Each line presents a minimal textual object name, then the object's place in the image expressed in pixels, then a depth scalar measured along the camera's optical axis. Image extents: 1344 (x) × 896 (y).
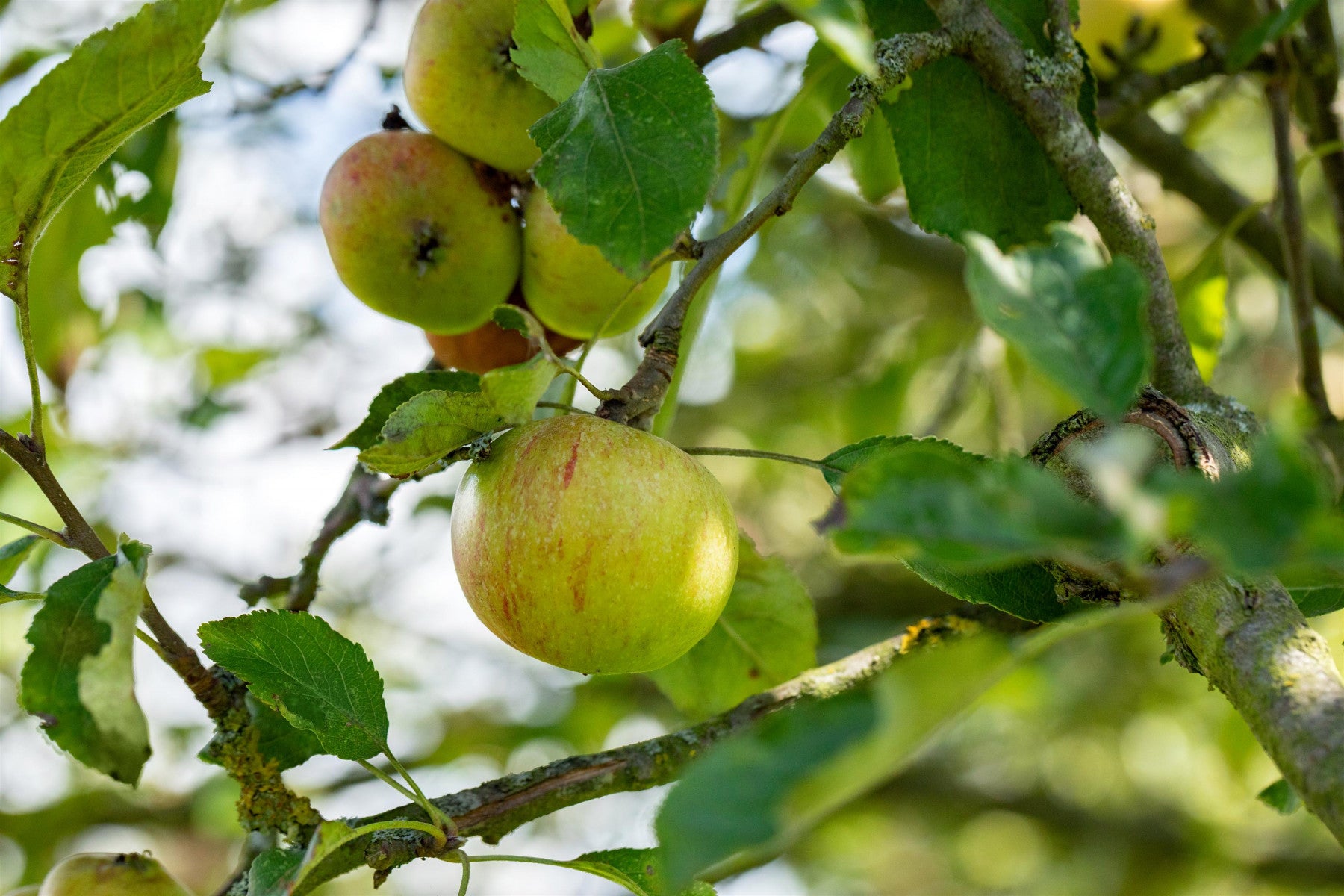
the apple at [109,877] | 0.88
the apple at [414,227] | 0.91
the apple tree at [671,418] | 0.73
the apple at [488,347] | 0.96
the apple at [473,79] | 0.89
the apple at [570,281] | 0.91
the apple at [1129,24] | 1.16
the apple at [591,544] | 0.82
